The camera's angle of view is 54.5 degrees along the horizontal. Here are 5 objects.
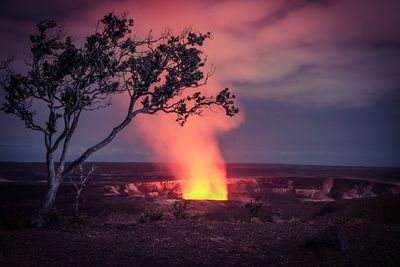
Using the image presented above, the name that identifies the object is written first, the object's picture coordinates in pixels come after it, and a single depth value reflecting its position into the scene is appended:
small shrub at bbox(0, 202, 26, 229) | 18.45
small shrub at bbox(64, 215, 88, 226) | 19.79
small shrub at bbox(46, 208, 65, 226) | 19.61
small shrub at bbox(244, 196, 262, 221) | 40.08
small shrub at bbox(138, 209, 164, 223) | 22.43
